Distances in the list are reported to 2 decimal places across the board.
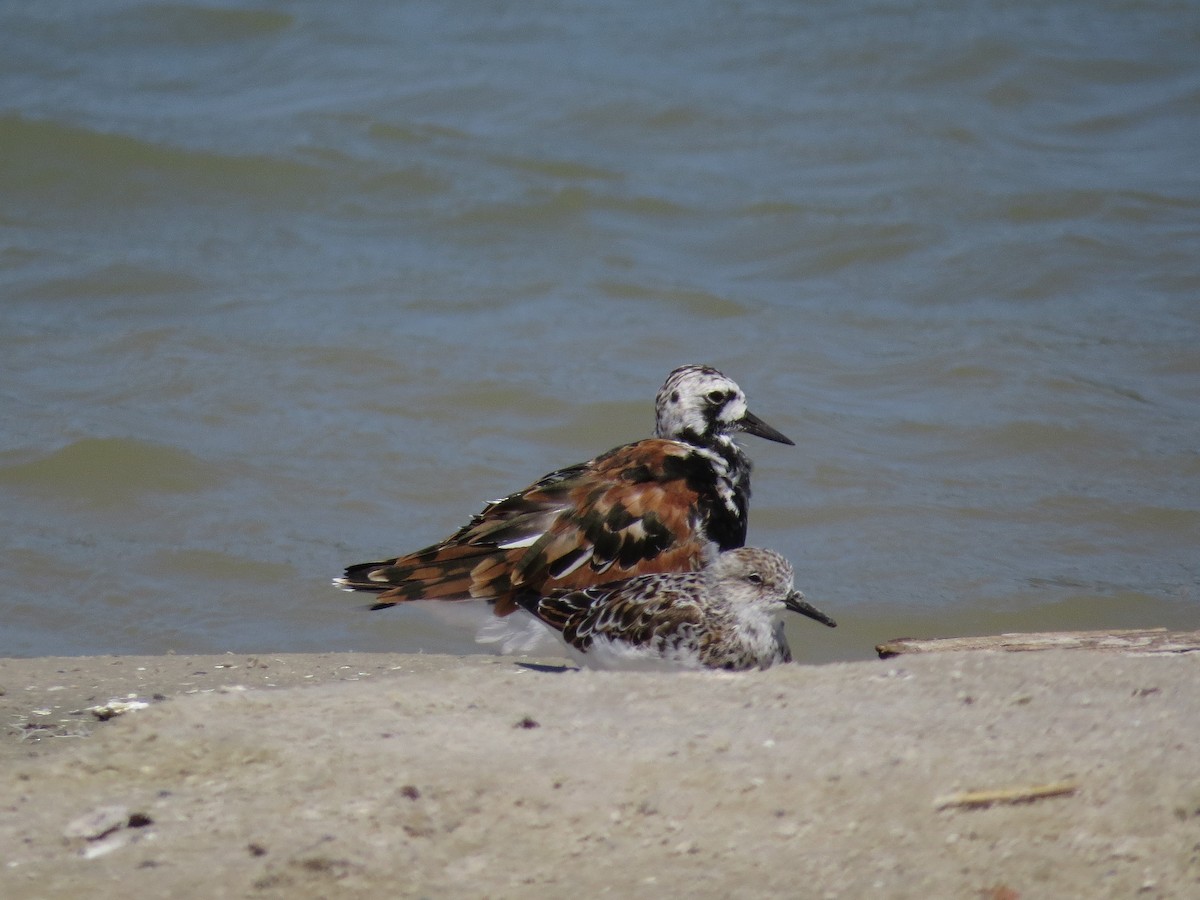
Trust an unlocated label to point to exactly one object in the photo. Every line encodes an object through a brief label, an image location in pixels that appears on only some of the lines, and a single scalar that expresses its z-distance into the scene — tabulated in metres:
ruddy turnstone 11.87
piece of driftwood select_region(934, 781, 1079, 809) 7.39
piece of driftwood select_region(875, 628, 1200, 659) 10.60
